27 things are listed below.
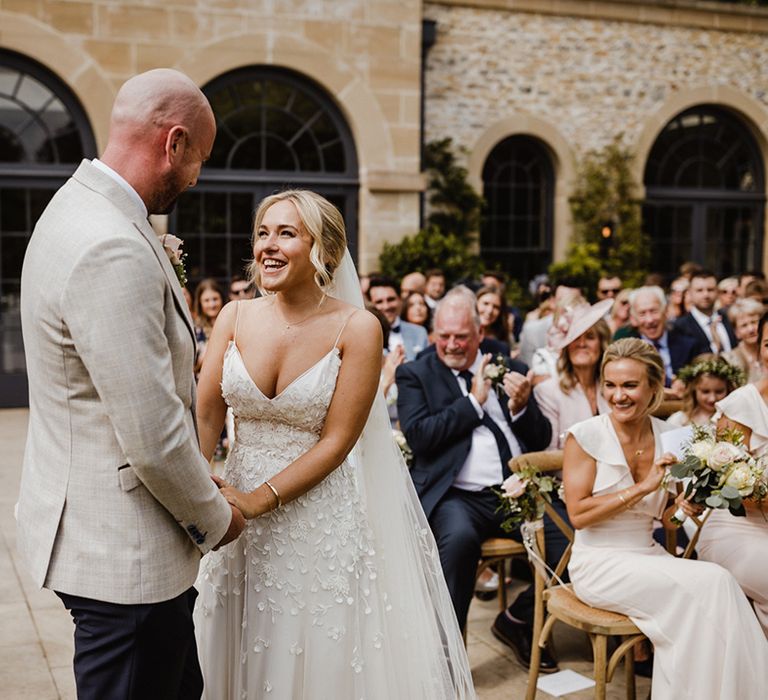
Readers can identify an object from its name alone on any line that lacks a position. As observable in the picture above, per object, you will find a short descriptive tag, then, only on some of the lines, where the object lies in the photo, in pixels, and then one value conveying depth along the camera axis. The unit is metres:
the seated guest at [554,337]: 6.21
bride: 2.82
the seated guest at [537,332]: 7.94
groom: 2.05
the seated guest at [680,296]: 9.67
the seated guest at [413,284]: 8.98
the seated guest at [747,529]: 3.77
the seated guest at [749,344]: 6.19
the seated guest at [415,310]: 8.32
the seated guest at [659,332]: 7.07
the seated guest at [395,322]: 7.55
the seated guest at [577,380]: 5.01
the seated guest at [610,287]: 9.50
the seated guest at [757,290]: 7.72
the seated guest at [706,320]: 8.09
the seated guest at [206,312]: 8.04
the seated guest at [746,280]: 8.52
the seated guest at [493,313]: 7.36
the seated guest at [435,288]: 9.94
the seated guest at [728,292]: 9.68
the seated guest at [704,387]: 5.12
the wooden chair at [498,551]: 4.29
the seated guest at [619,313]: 8.50
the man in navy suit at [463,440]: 4.19
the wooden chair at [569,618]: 3.45
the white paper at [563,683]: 3.98
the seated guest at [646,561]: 3.30
